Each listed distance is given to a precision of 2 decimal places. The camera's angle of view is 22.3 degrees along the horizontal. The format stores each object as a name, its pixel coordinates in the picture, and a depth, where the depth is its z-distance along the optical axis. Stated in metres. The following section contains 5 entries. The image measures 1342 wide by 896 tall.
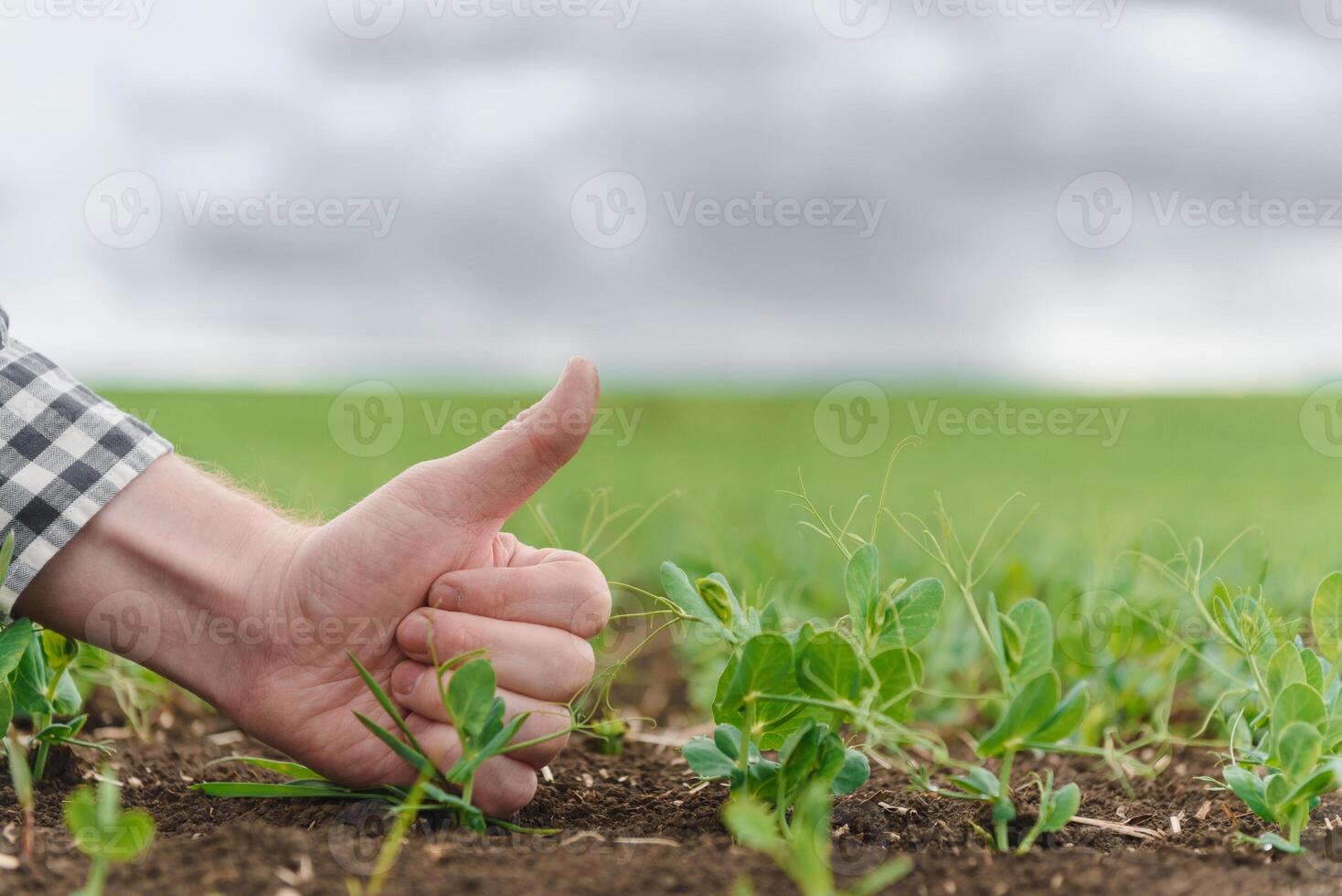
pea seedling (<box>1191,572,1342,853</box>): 0.92
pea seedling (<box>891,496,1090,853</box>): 0.90
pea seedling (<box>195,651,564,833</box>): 0.93
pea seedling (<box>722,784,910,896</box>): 0.86
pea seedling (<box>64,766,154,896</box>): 0.87
